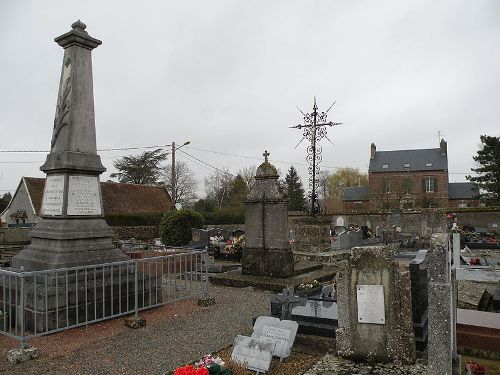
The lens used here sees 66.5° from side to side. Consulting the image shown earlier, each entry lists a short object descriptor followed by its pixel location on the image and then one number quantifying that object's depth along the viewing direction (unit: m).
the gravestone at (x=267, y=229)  9.41
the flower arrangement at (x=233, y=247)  14.19
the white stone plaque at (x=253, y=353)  4.15
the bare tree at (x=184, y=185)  51.72
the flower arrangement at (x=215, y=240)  15.28
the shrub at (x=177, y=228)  17.36
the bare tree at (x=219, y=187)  56.19
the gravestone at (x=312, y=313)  5.11
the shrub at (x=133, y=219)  24.80
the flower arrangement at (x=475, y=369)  4.11
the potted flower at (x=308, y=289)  7.04
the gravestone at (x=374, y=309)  4.41
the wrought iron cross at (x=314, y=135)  14.75
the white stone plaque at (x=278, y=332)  4.52
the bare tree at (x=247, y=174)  53.64
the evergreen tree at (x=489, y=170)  35.91
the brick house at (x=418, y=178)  49.50
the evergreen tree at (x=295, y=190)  48.95
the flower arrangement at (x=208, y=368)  3.49
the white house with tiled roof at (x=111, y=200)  27.36
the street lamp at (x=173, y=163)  27.55
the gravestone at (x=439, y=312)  3.46
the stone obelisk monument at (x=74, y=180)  6.62
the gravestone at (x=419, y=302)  4.85
